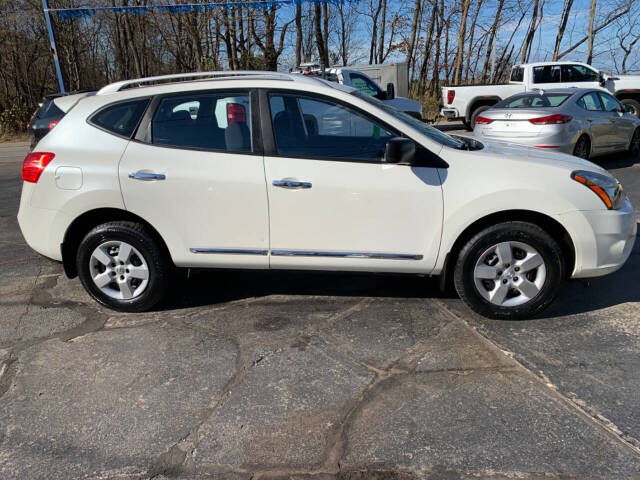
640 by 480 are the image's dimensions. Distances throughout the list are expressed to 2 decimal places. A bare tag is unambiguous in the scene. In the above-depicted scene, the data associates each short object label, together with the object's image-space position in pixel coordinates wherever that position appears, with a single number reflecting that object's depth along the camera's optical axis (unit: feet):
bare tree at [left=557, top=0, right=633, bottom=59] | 76.13
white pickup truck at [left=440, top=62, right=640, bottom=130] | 50.47
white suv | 11.79
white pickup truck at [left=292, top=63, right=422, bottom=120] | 42.86
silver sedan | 28.35
